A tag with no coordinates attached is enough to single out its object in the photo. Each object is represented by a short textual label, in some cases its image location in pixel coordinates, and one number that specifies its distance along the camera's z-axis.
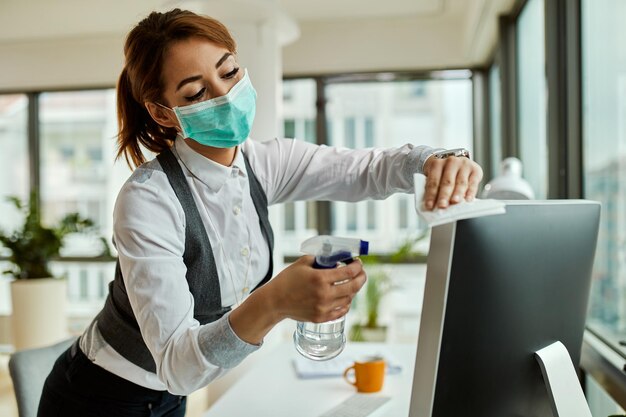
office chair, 1.44
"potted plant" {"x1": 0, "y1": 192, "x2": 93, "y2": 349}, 4.48
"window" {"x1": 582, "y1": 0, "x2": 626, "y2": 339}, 1.79
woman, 0.90
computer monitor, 0.73
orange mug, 1.59
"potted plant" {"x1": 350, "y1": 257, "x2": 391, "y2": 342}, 4.34
